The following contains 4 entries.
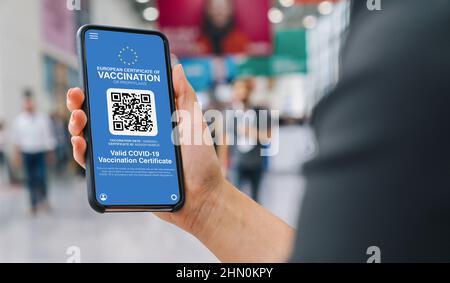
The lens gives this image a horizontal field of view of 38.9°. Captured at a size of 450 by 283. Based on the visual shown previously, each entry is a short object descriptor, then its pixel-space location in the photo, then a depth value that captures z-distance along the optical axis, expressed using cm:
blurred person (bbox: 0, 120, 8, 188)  623
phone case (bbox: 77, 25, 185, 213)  59
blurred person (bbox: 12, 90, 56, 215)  469
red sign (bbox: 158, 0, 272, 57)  414
